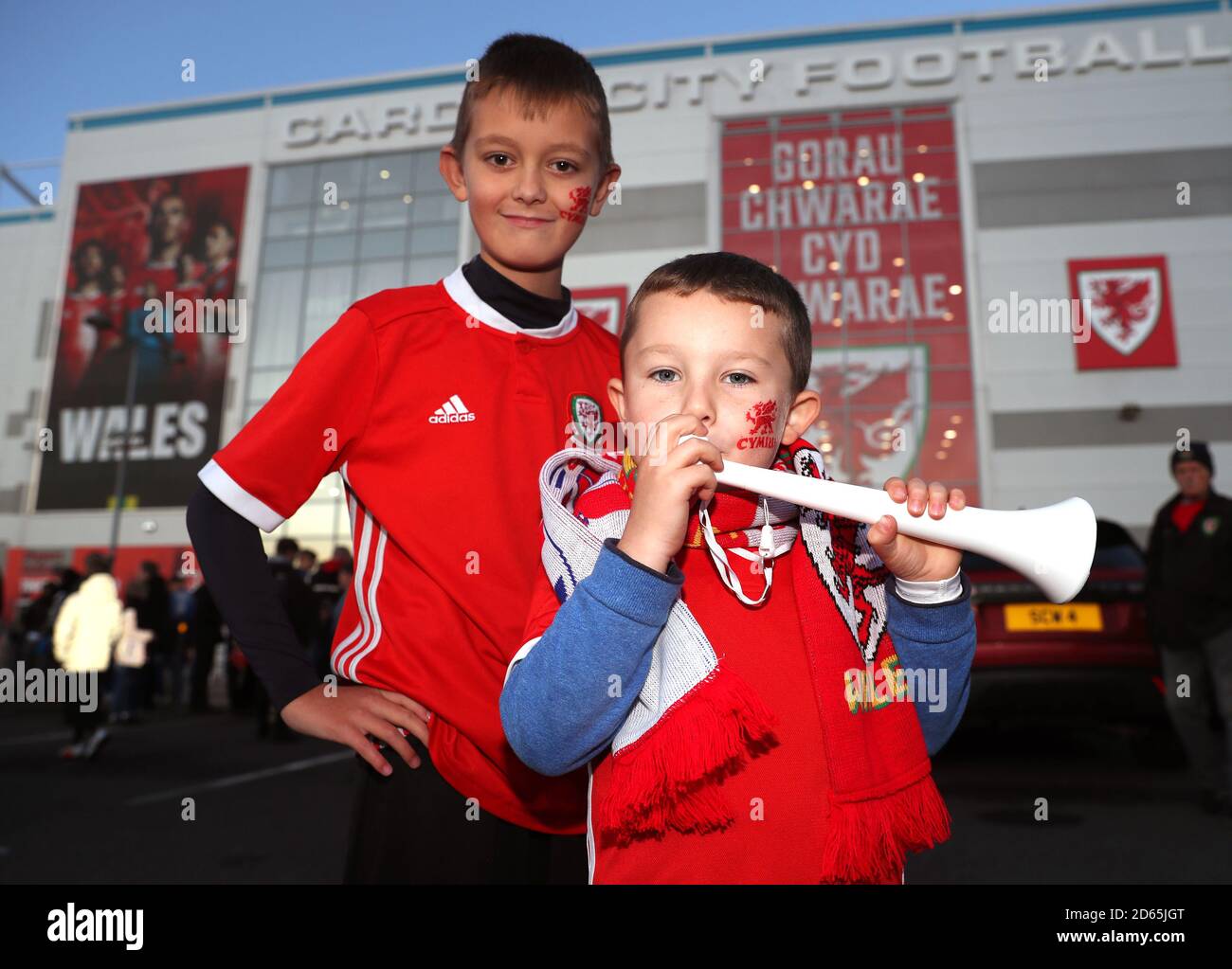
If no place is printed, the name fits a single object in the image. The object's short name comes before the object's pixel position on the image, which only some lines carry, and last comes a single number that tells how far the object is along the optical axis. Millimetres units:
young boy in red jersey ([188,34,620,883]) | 1378
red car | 5406
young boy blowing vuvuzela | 1088
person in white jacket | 7734
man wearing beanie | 4684
